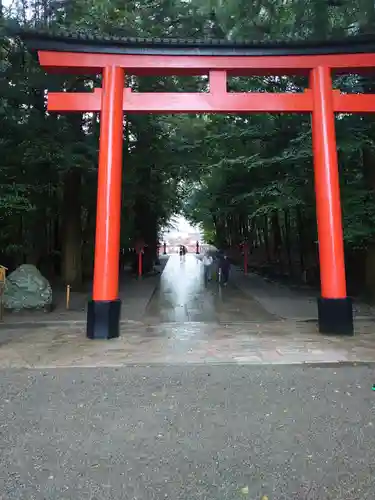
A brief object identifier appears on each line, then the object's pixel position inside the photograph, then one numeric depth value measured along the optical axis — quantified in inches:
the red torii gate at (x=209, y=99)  286.8
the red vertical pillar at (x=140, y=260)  842.4
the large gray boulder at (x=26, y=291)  396.2
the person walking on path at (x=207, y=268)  751.1
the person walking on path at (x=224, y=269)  701.9
